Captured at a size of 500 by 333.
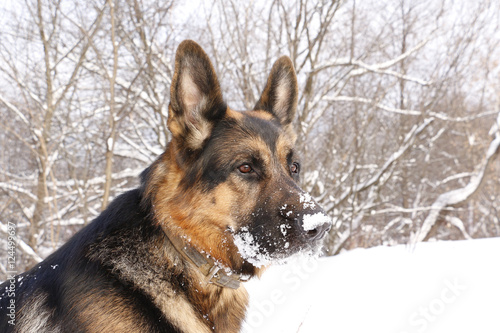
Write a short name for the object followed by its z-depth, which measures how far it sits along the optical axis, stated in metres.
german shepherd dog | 0.85
